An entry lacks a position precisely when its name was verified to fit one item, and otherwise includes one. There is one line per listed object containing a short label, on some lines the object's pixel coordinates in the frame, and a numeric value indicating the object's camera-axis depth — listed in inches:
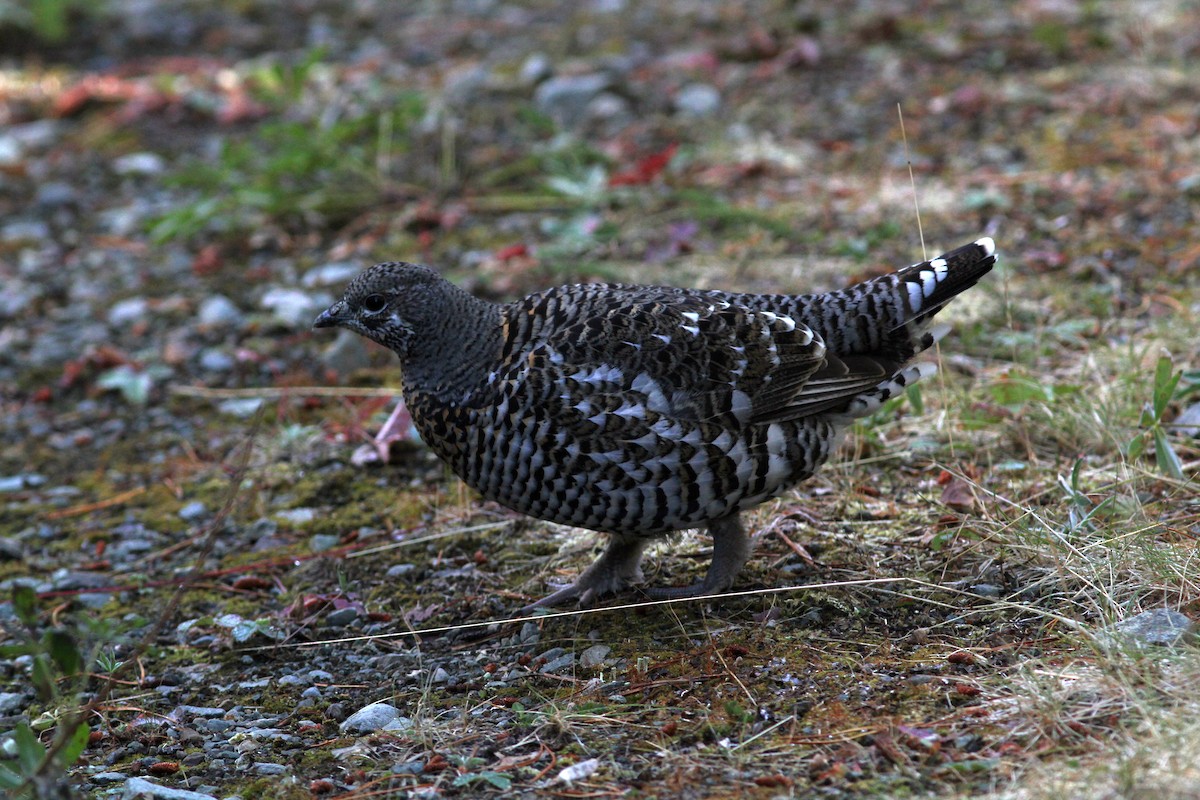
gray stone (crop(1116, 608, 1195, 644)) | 276.7
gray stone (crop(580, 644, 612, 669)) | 321.7
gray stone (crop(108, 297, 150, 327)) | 573.6
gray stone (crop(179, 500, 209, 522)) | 434.0
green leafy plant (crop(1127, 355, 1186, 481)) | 342.0
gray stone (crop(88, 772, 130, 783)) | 287.4
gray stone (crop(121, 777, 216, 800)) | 271.0
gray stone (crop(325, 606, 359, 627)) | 361.4
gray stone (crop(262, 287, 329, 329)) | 538.9
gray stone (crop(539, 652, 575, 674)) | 322.3
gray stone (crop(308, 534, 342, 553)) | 404.0
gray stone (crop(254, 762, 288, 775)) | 286.1
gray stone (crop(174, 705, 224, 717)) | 319.9
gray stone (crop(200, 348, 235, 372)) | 526.3
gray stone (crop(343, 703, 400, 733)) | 303.0
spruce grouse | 321.1
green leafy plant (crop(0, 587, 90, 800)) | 221.5
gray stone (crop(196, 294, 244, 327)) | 557.3
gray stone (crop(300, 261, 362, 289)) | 564.1
